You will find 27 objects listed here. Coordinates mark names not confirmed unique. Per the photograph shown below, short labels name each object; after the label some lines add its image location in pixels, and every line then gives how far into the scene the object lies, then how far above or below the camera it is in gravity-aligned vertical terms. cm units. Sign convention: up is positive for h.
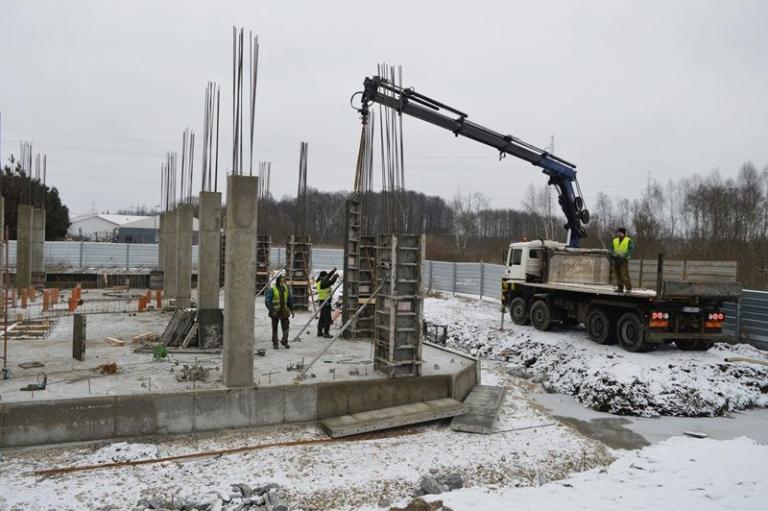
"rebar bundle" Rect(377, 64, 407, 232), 1072 +122
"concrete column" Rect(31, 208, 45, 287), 2136 +1
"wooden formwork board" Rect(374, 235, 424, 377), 946 -89
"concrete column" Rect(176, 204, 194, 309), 1605 -23
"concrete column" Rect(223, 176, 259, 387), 832 -44
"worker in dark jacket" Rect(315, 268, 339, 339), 1285 -116
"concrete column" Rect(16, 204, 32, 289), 1945 -18
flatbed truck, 1313 -118
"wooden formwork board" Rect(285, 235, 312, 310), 1709 -57
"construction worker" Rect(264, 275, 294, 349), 1146 -115
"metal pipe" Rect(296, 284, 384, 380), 901 -201
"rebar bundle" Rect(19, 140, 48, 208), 1972 +259
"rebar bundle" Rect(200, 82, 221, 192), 1274 +262
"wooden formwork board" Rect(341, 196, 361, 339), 1314 -27
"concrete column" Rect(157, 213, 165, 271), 2256 -6
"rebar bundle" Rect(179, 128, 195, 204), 1758 +261
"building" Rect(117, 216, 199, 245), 5738 +155
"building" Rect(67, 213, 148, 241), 7181 +266
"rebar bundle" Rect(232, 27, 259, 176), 954 +259
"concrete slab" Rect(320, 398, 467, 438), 837 -260
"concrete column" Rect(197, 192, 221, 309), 1187 -5
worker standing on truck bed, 1319 +0
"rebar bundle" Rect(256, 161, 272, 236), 2055 +207
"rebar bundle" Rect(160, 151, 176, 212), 2009 +222
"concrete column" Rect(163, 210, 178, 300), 1930 -32
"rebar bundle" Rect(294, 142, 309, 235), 1731 +176
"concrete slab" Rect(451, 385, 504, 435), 891 -267
